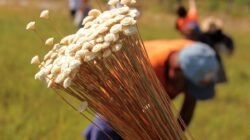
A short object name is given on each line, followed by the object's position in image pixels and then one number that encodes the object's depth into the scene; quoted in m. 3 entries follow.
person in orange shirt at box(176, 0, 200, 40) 3.84
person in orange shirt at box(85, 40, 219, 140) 1.85
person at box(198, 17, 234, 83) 3.38
